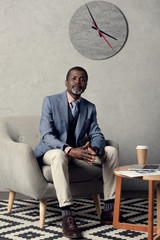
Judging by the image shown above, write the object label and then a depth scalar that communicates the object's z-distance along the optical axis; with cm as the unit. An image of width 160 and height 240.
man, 234
